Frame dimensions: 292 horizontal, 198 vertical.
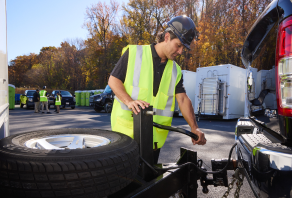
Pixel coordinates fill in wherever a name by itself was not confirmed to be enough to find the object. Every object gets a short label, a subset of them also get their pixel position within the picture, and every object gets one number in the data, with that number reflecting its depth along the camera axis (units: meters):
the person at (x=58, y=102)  15.82
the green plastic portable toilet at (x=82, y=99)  27.81
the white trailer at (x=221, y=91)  11.48
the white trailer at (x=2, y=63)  1.94
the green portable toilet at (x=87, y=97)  27.13
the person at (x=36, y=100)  16.41
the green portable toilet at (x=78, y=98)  28.39
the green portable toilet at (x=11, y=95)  16.51
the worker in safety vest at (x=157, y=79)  2.05
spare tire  0.96
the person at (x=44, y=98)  16.20
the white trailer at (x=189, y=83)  13.49
